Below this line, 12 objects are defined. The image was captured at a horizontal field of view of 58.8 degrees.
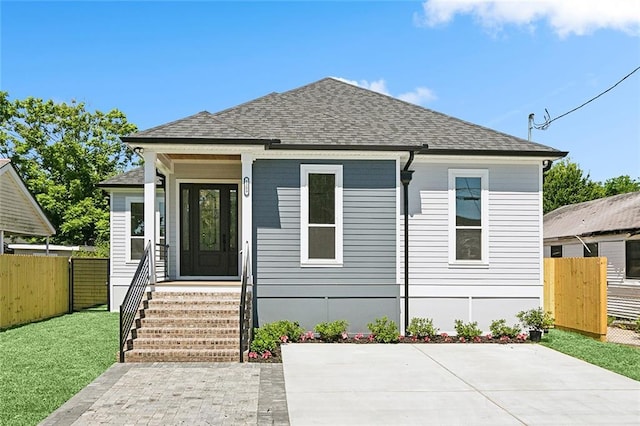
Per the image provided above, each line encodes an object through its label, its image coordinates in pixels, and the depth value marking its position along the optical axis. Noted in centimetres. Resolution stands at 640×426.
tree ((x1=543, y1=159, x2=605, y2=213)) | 3809
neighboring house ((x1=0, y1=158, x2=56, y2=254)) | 1694
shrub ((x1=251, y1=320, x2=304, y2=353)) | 935
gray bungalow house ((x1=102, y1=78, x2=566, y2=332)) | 1109
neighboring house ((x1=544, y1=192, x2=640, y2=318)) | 1550
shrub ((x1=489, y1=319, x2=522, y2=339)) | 1138
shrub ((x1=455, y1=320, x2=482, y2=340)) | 1126
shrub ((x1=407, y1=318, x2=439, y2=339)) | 1117
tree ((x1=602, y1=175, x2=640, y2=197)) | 4416
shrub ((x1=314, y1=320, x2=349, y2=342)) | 1065
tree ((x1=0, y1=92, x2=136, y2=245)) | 3244
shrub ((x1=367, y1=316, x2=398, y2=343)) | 1082
